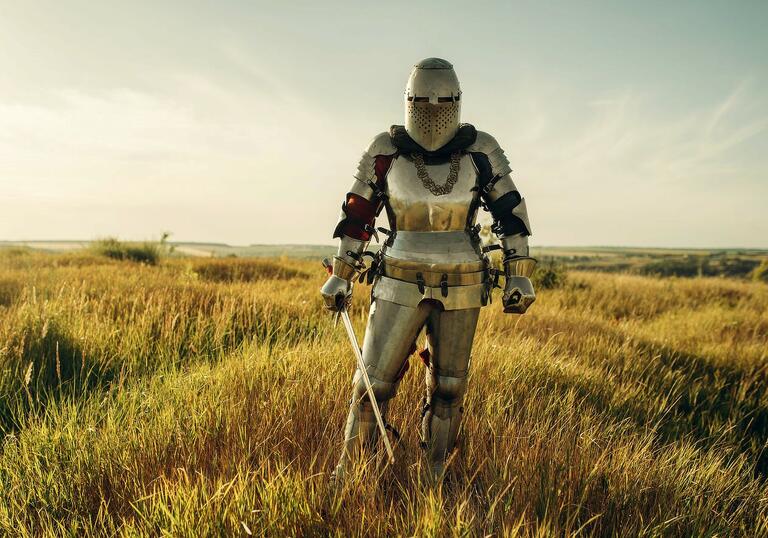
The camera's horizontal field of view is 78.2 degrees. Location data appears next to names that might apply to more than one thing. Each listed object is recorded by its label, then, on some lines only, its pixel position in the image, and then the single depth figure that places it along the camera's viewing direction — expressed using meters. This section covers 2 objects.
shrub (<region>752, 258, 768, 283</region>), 15.57
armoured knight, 2.27
